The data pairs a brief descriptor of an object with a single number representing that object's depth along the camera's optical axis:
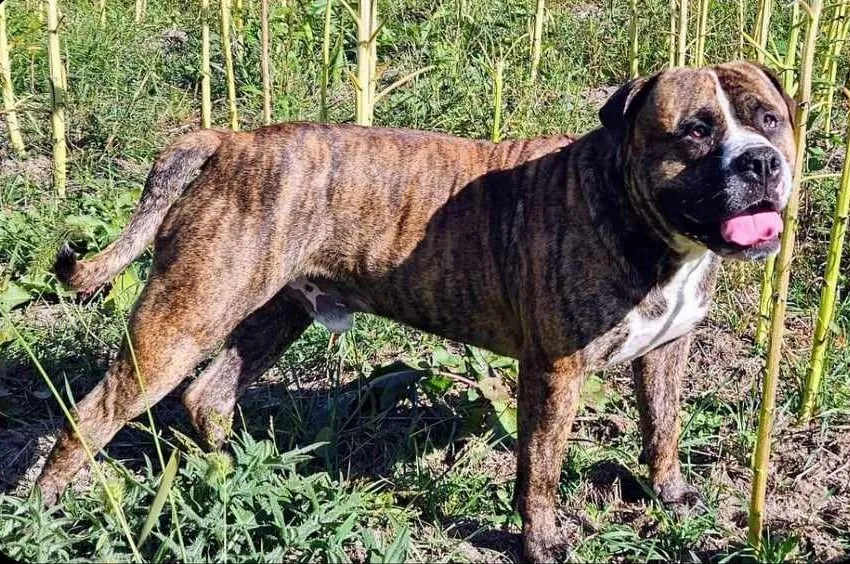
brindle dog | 3.38
